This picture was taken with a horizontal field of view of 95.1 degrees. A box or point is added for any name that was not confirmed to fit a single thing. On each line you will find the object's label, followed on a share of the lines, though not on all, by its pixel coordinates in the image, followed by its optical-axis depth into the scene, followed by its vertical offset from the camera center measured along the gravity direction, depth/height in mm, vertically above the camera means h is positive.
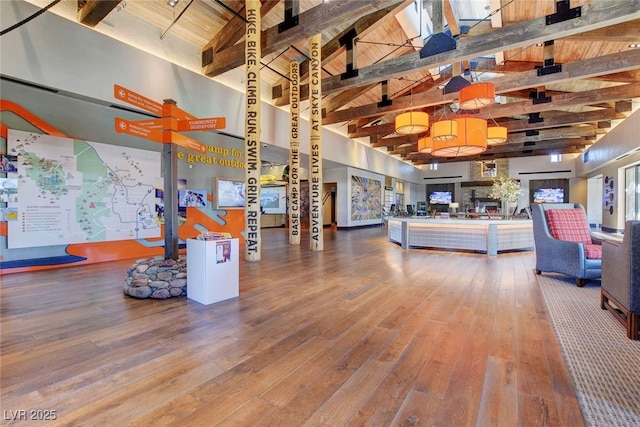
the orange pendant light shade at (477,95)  5375 +2073
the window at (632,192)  9727 +429
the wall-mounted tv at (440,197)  20014 +582
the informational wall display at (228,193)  7554 +375
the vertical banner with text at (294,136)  7426 +1804
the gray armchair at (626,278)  2303 -624
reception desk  6500 -674
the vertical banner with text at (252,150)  5676 +1115
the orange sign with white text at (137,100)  3139 +1215
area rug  1481 -1050
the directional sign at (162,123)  3598 +1052
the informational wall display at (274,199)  14312 +368
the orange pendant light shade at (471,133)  5926 +1470
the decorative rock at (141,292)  3357 -975
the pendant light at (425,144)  7724 +1655
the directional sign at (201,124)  3545 +1028
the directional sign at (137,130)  3244 +911
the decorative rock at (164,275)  3500 -816
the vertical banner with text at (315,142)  6992 +1615
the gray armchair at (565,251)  3809 -645
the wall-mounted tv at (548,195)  16547 +584
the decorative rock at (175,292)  3433 -996
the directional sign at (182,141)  3700 +860
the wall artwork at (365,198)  13133 +373
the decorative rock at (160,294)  3365 -999
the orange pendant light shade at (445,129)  5938 +1577
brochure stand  3207 -720
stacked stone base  3381 -870
